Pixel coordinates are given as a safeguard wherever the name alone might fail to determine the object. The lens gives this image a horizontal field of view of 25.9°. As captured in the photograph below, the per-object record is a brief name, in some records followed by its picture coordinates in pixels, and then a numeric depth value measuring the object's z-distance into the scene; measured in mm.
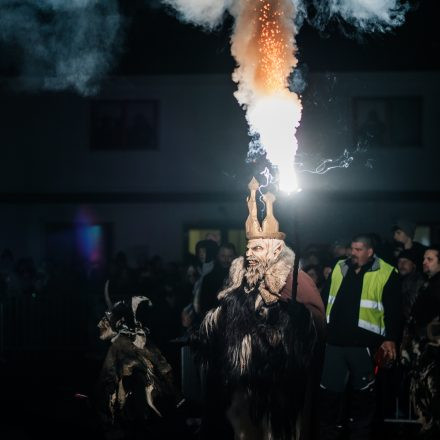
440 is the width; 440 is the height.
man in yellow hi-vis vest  9711
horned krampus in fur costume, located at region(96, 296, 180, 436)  9602
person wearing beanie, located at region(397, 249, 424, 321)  10820
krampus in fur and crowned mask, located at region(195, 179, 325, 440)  7559
